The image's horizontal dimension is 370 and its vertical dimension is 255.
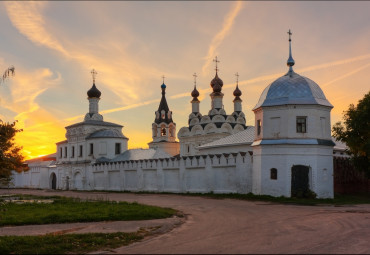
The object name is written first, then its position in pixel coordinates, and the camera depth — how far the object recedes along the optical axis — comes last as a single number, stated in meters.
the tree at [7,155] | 9.61
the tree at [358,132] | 23.22
